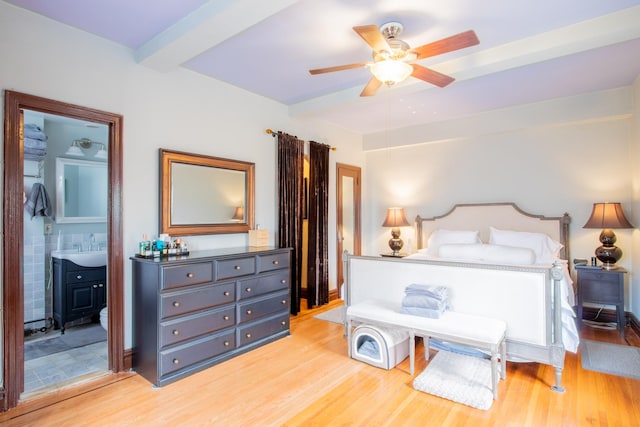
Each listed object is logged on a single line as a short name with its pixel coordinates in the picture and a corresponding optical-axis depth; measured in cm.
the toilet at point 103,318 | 350
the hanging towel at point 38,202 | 375
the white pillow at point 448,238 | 466
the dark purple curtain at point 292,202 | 430
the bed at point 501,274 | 260
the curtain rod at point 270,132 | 418
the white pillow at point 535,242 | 414
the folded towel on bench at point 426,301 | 273
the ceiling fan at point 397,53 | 213
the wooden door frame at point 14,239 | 236
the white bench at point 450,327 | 242
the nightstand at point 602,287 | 371
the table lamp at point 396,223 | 537
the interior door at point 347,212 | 542
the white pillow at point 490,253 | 376
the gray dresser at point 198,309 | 267
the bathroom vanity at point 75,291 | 375
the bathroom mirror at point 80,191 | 409
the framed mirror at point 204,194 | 321
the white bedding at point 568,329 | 278
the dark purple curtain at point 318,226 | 477
